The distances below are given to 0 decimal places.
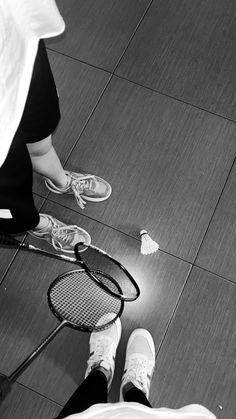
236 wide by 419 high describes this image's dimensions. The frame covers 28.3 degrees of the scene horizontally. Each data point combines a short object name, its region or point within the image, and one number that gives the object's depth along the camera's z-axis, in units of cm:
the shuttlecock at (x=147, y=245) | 126
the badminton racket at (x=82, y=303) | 108
